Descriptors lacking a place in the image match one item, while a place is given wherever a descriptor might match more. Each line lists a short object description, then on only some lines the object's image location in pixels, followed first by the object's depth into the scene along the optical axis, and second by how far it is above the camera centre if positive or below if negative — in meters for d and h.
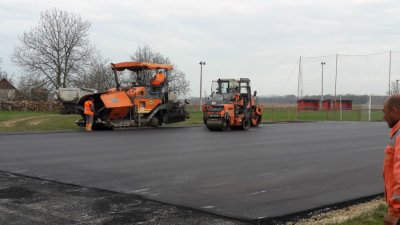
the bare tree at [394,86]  48.11 +2.51
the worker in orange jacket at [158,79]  24.61 +1.35
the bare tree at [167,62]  66.12 +6.00
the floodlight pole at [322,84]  48.89 +2.49
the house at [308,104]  50.73 +0.51
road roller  23.70 +0.05
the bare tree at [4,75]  80.60 +4.69
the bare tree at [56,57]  53.09 +5.17
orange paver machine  23.19 +0.16
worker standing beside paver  22.53 -0.40
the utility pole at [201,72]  60.94 +4.30
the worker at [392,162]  3.41 -0.38
